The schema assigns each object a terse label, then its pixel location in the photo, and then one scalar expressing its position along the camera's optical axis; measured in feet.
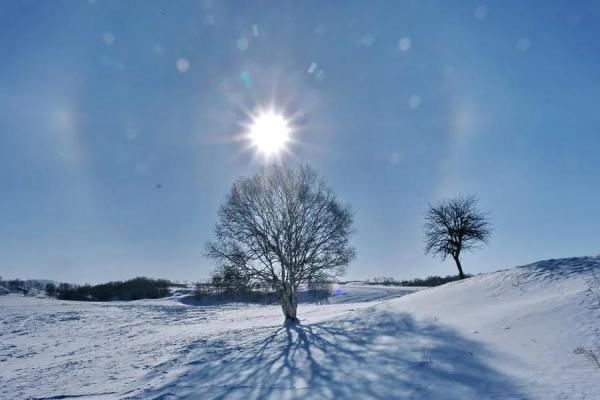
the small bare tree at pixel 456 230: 107.34
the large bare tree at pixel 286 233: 64.80
